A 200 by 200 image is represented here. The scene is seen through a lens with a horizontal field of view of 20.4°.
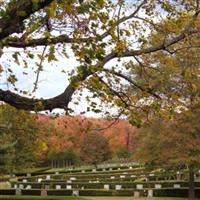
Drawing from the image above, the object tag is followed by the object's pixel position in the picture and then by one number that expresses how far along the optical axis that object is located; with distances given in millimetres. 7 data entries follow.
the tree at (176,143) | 28391
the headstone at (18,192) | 35438
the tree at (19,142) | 14562
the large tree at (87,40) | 8125
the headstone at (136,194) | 33125
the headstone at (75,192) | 33778
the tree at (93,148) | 73375
